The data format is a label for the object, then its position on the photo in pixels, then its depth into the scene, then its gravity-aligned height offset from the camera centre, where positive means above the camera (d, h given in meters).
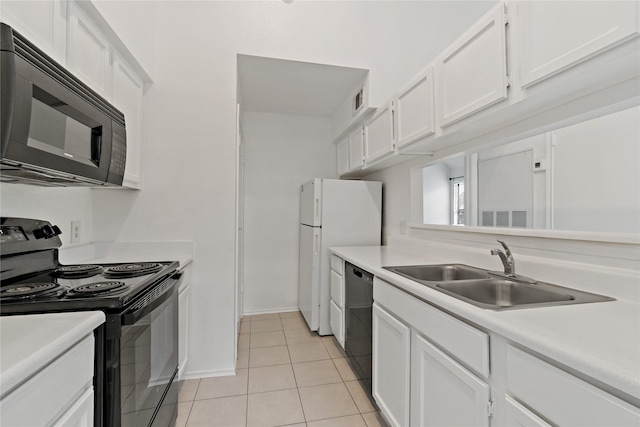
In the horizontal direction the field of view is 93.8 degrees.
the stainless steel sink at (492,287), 1.13 -0.32
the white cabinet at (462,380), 0.67 -0.50
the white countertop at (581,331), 0.61 -0.30
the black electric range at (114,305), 0.93 -0.32
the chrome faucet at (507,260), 1.44 -0.21
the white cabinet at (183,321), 1.92 -0.71
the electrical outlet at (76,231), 1.85 -0.11
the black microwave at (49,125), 0.81 +0.30
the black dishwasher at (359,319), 1.87 -0.72
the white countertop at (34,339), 0.57 -0.30
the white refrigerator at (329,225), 2.90 -0.10
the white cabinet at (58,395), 0.59 -0.41
